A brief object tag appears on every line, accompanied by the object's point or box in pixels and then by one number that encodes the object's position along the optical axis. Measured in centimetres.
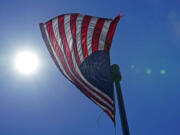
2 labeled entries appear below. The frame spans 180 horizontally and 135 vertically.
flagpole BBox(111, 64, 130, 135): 519
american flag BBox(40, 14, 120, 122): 748
